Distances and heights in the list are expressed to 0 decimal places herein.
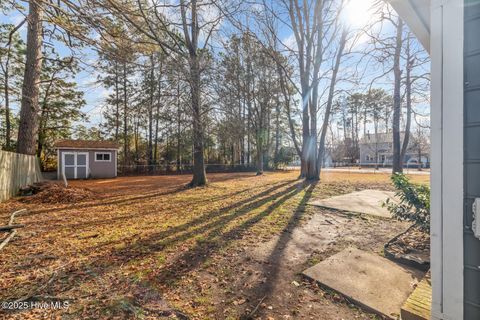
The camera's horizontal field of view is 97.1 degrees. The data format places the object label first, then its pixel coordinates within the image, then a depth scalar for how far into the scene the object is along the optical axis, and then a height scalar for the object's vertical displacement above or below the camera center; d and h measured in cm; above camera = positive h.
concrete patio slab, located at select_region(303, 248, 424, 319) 200 -134
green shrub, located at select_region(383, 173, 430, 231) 318 -67
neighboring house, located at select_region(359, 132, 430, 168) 3338 +108
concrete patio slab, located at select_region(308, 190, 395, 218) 520 -123
